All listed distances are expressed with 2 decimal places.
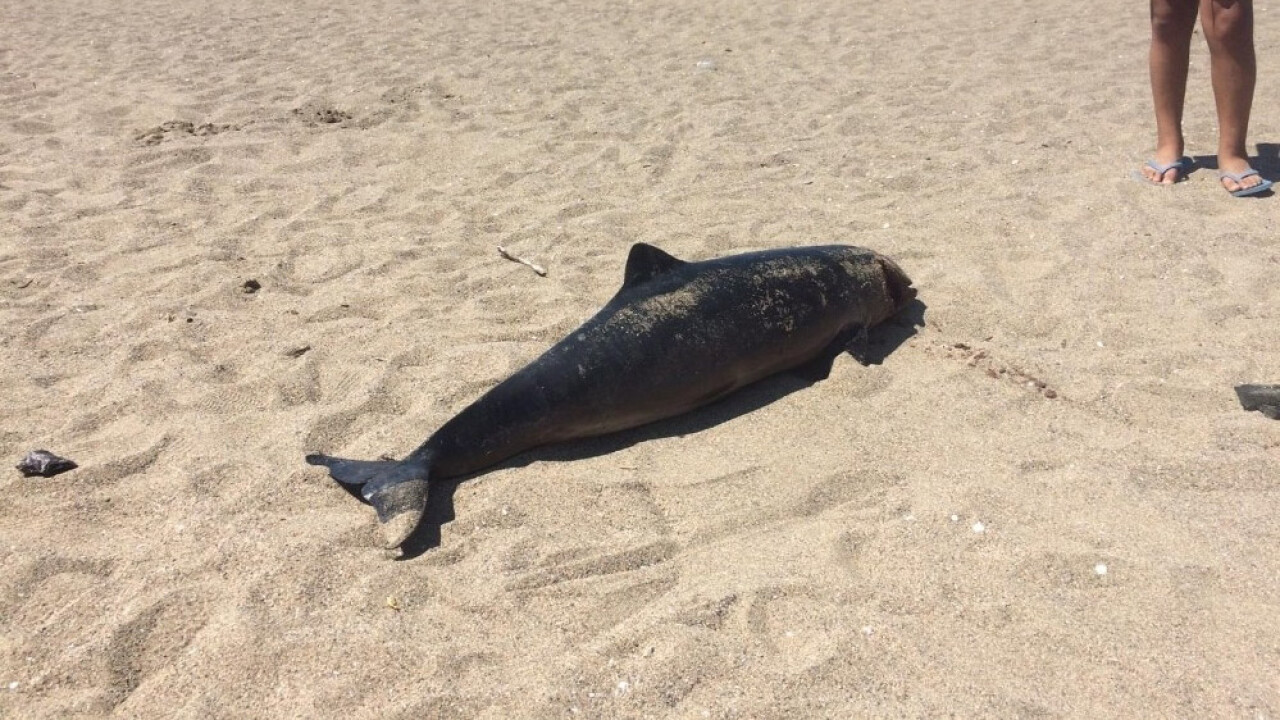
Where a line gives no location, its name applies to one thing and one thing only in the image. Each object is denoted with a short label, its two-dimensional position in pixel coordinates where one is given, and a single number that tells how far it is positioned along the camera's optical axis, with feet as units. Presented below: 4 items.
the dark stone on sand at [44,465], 10.00
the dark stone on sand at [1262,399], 10.90
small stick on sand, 15.12
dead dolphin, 9.98
